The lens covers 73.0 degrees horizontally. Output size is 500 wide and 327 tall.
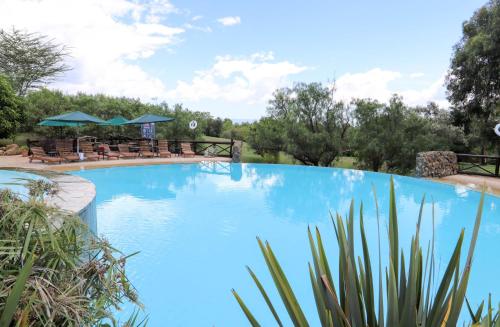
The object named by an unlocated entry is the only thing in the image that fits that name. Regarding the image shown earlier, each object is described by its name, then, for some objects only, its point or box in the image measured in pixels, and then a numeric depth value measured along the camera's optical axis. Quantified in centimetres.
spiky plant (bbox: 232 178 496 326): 91
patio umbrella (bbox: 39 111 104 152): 1294
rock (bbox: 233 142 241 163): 1596
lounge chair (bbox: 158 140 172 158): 1625
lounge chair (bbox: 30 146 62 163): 1244
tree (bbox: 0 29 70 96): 2541
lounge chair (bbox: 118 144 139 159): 1529
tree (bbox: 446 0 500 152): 1400
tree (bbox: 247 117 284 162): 1811
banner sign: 1662
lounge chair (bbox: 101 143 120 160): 1470
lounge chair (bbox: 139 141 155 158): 1602
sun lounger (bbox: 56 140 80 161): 1310
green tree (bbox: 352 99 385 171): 1549
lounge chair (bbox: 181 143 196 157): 1678
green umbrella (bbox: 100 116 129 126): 1595
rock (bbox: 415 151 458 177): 1238
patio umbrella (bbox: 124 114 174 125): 1547
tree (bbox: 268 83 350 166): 1686
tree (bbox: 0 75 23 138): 1588
